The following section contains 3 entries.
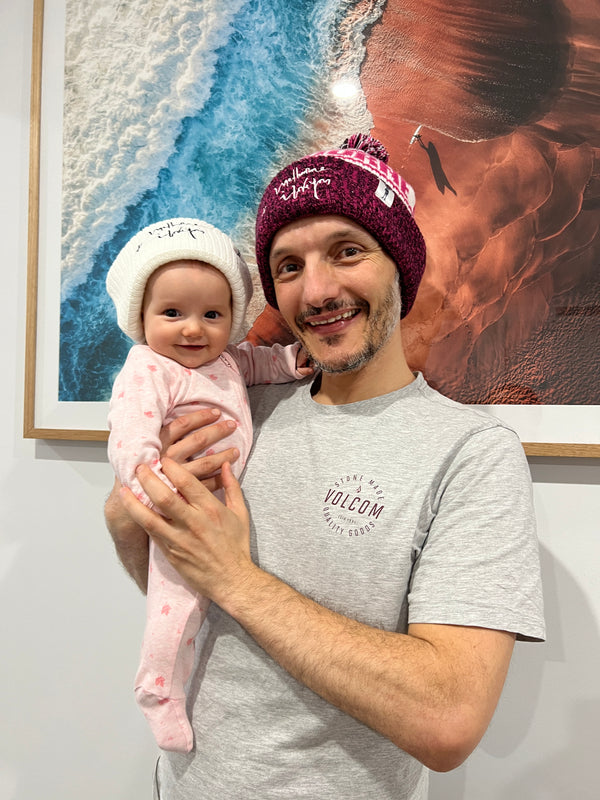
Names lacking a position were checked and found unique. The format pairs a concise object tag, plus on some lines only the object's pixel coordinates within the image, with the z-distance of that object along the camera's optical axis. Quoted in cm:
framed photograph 123
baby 108
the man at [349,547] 86
